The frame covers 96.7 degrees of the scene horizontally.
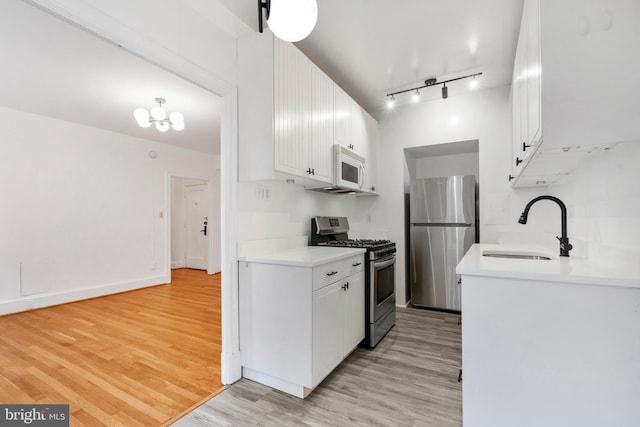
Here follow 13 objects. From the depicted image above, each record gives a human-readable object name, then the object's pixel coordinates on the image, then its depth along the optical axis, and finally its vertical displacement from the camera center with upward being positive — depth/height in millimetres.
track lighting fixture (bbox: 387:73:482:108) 3135 +1503
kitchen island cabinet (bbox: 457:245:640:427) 1088 -547
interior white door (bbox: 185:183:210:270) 6859 -189
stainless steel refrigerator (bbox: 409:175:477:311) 3516 -246
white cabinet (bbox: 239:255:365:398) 1845 -743
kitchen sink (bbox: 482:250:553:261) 2156 -310
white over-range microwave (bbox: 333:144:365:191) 2811 +502
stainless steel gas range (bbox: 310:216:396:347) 2625 -559
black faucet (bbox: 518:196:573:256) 1673 -72
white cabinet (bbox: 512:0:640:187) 1088 +559
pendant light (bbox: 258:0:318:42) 1059 +755
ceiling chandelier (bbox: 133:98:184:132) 3432 +1255
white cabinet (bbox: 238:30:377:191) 2020 +800
